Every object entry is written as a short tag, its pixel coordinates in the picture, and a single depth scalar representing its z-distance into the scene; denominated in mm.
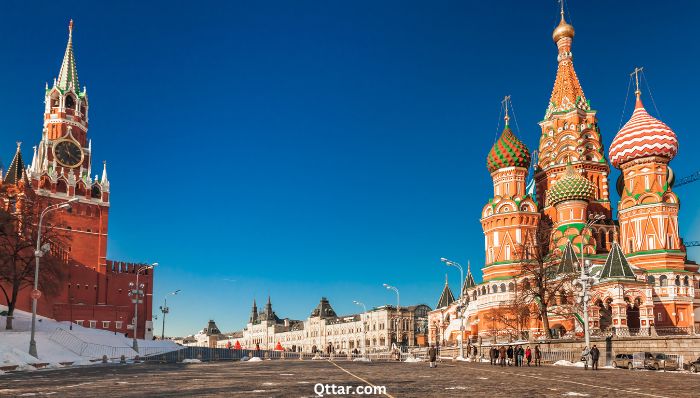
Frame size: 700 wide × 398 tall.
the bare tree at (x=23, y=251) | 53250
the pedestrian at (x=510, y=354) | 41184
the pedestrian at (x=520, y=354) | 40062
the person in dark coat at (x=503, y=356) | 38975
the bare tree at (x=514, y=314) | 55506
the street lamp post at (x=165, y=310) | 80312
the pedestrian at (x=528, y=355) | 38875
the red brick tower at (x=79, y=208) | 77500
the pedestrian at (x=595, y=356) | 33275
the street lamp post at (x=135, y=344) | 55156
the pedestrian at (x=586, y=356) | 32844
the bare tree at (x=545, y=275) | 52875
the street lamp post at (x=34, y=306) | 34650
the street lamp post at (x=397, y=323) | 137875
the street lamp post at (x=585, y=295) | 36812
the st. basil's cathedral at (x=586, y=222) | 59031
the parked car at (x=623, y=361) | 36500
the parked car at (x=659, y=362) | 34844
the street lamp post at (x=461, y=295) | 53188
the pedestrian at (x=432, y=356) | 34156
